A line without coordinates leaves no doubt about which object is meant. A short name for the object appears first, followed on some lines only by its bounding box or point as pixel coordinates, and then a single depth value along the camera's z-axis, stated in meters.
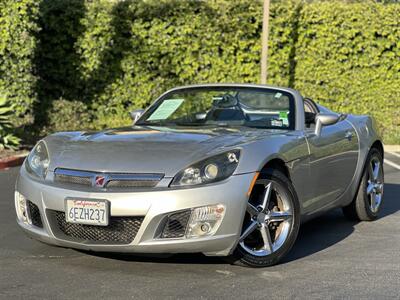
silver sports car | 6.77
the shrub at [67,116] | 21.58
